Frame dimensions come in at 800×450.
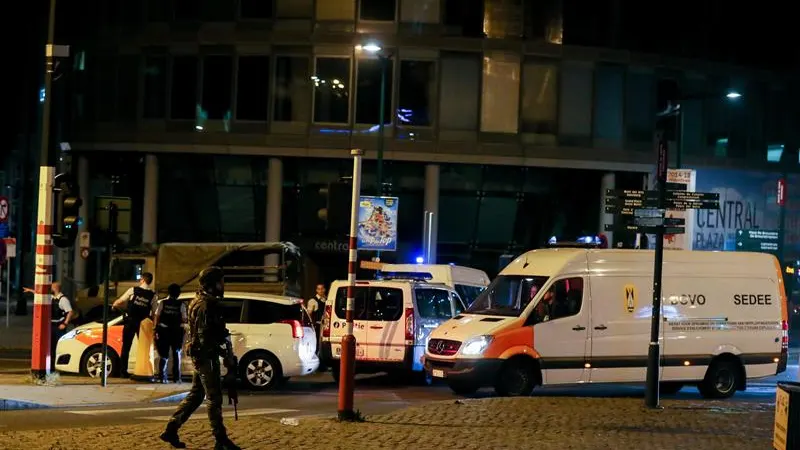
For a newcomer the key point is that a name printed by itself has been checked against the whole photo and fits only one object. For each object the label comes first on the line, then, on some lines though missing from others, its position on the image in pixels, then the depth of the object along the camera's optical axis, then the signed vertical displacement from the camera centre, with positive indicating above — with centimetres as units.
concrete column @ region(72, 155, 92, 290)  4147 +23
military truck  2517 -110
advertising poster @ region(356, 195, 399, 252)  2758 +7
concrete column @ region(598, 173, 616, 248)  4019 +200
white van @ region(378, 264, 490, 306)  2309 -103
